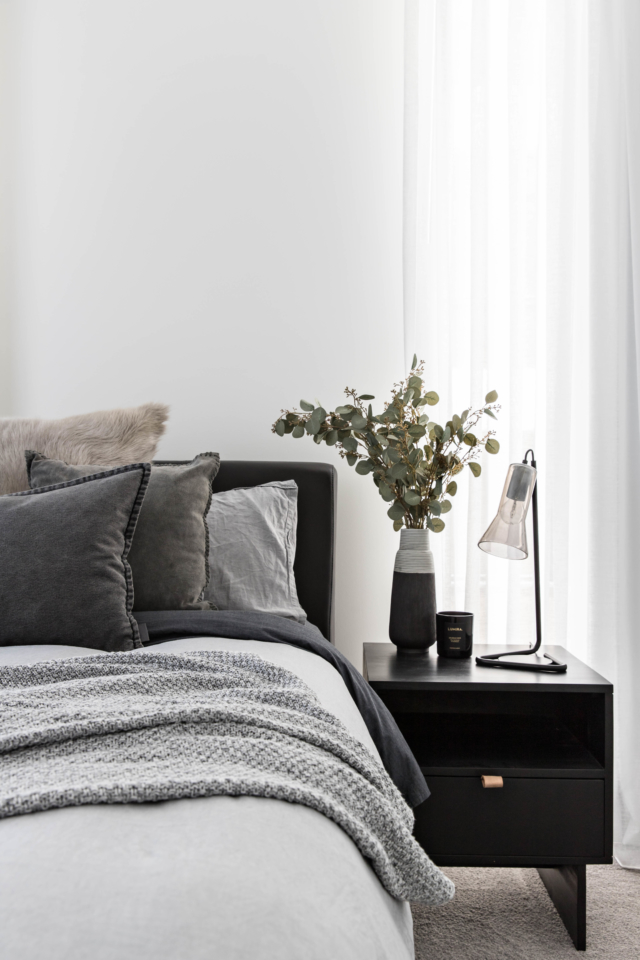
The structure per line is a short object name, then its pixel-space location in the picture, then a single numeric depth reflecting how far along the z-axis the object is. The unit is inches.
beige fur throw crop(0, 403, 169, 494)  68.5
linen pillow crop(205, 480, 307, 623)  69.5
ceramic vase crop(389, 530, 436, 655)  71.7
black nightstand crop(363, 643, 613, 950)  60.8
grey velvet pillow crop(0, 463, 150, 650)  51.4
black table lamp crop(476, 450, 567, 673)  67.1
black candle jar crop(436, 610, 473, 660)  70.2
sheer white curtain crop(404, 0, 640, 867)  77.3
